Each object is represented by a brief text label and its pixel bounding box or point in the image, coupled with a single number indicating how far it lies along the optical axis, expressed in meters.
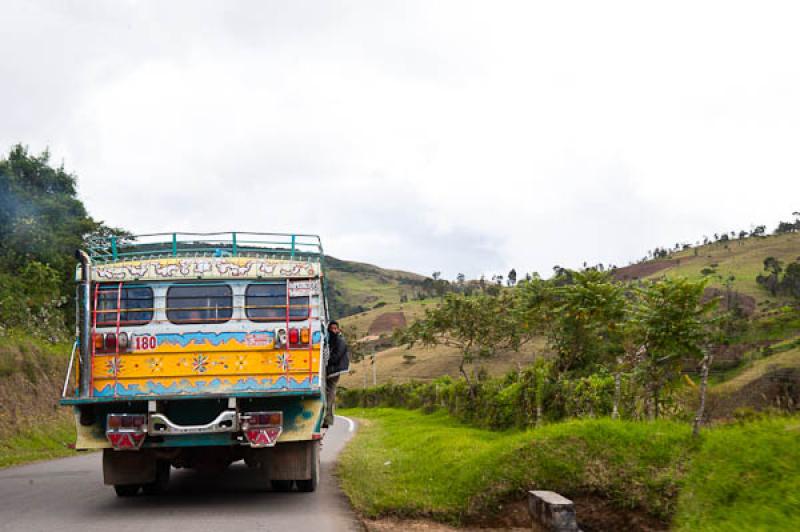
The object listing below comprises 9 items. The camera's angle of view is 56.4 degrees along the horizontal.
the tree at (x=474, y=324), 29.80
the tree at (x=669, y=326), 11.07
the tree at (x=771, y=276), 73.70
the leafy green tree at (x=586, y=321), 14.59
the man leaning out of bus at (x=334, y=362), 11.46
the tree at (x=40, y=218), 28.77
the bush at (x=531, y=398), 14.26
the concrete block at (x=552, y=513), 7.18
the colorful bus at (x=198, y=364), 9.10
